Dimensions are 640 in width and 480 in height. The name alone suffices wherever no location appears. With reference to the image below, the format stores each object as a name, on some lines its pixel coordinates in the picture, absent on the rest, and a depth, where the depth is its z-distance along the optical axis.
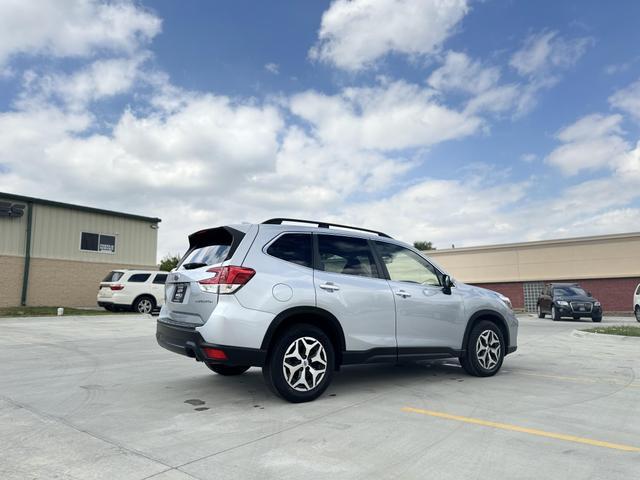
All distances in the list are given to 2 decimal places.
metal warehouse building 22.47
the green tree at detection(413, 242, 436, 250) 85.60
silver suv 4.95
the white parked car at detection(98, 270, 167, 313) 19.88
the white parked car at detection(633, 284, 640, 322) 21.20
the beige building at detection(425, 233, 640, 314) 31.56
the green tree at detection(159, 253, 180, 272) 59.56
